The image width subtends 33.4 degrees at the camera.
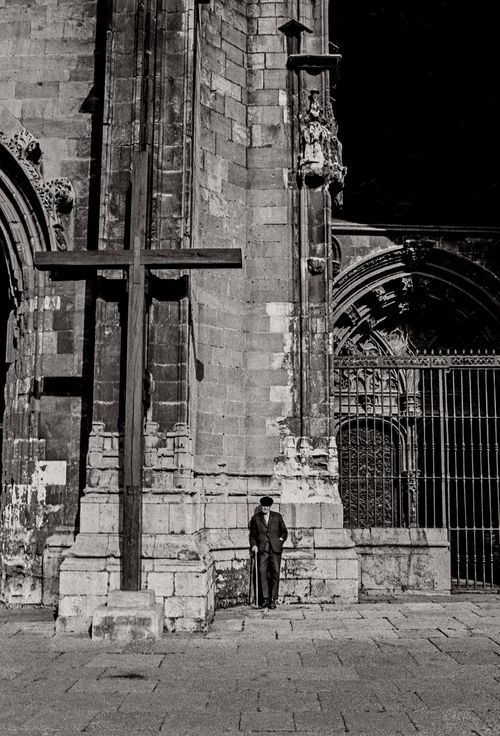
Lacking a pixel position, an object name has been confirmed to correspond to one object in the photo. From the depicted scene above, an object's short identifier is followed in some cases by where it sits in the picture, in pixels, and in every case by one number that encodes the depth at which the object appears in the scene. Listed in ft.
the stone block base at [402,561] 35.91
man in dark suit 30.96
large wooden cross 25.13
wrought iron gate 38.68
